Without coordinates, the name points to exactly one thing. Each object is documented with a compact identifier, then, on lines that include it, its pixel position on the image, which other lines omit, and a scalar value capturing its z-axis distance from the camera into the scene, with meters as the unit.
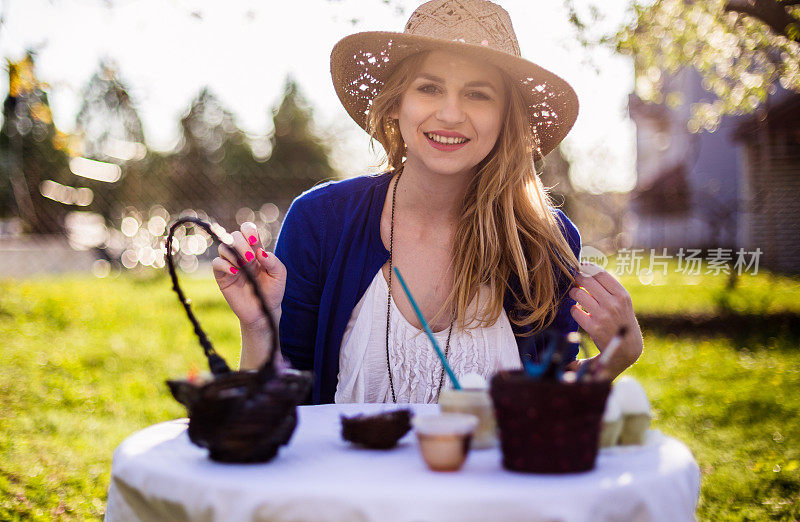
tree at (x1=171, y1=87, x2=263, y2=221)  25.41
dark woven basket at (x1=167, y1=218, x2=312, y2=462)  1.18
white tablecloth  1.03
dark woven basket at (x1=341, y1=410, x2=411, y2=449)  1.33
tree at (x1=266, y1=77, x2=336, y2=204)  27.09
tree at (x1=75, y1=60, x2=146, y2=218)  16.61
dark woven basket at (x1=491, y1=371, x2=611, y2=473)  1.09
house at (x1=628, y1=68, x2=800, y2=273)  11.30
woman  2.29
